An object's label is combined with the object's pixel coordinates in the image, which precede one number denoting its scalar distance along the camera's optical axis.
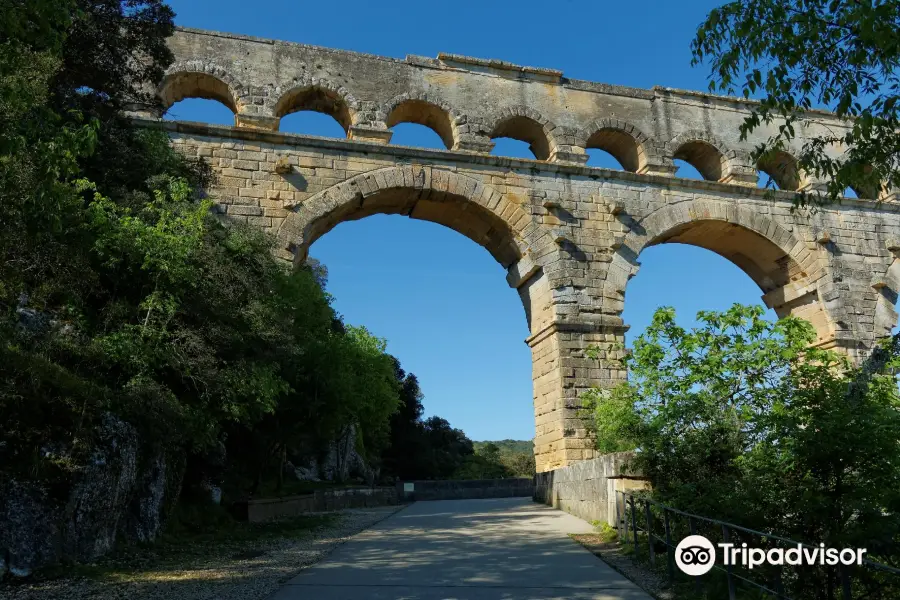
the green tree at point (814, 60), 5.47
